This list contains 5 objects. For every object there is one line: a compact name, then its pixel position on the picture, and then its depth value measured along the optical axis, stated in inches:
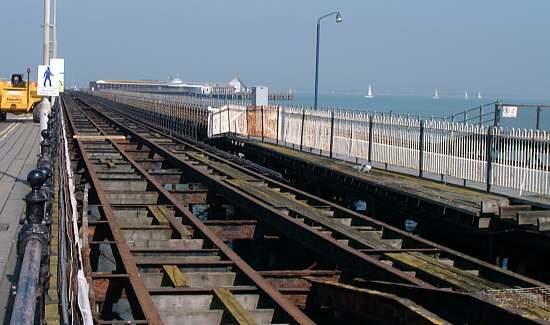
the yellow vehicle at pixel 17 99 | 2204.7
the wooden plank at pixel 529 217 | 526.9
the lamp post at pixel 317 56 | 1667.1
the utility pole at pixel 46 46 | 942.2
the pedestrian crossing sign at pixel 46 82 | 931.3
